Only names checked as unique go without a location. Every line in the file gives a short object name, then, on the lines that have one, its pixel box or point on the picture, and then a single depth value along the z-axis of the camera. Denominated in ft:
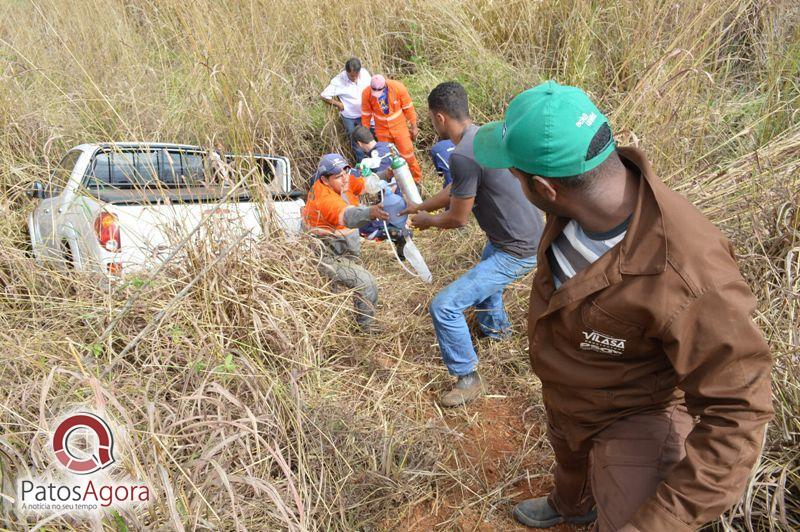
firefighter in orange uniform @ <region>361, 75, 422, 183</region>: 22.15
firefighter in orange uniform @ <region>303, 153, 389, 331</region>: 12.20
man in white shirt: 23.08
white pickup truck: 10.12
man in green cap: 4.23
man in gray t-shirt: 10.40
